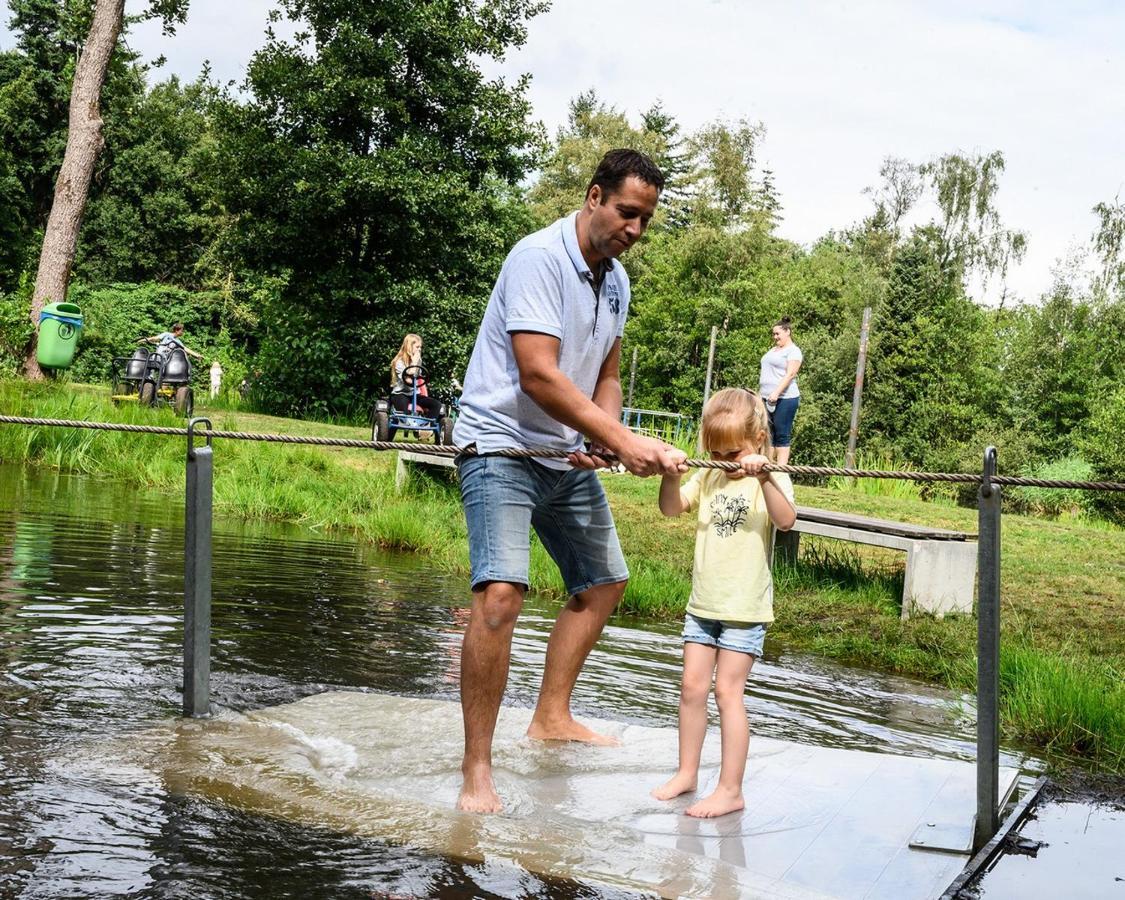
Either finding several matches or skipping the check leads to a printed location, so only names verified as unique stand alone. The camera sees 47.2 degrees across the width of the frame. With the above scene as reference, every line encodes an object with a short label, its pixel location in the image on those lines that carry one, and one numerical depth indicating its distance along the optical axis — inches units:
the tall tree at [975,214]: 1904.5
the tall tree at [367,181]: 869.8
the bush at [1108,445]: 1282.0
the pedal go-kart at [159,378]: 665.0
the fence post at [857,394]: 951.0
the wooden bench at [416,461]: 512.1
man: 143.3
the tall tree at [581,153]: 1971.0
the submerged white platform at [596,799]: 124.6
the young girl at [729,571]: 148.6
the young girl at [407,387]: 623.2
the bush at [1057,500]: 1306.6
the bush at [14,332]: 703.7
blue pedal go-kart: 613.6
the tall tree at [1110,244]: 1817.2
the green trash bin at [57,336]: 672.4
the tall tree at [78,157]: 765.3
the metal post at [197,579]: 169.5
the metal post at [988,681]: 136.0
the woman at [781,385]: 474.6
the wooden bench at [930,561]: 329.1
